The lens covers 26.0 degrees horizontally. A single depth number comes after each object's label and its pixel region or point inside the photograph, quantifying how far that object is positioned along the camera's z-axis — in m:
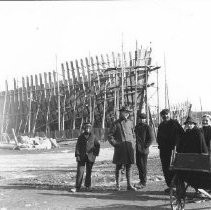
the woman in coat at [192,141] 7.91
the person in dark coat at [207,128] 9.02
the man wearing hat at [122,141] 10.22
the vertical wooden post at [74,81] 32.78
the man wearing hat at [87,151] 10.42
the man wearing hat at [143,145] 10.48
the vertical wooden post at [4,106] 37.70
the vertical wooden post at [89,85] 31.53
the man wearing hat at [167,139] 9.34
